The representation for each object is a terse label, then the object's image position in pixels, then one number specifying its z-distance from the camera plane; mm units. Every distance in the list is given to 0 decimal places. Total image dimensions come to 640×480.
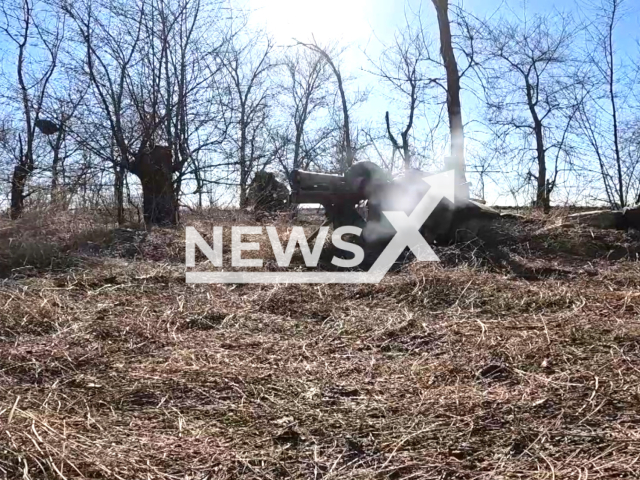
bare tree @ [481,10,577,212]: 10039
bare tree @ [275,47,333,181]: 15227
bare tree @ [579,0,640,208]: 9312
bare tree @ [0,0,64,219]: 6918
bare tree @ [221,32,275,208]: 7969
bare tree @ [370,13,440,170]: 11461
